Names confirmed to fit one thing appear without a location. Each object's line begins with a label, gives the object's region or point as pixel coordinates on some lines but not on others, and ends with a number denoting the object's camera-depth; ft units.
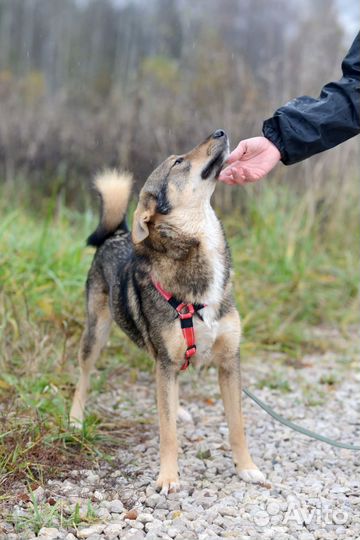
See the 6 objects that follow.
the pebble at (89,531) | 9.24
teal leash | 11.05
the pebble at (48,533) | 9.07
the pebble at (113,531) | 9.22
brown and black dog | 11.13
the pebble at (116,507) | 10.01
